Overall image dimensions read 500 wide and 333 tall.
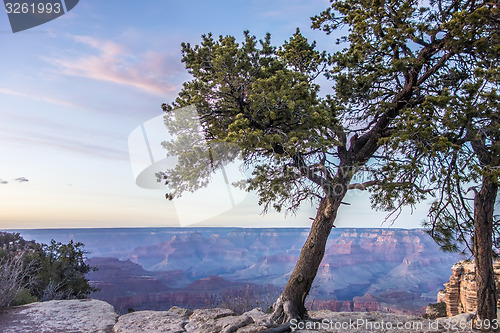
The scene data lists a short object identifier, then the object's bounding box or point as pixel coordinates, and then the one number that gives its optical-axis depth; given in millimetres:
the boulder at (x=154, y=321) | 7832
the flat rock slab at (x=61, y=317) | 7898
